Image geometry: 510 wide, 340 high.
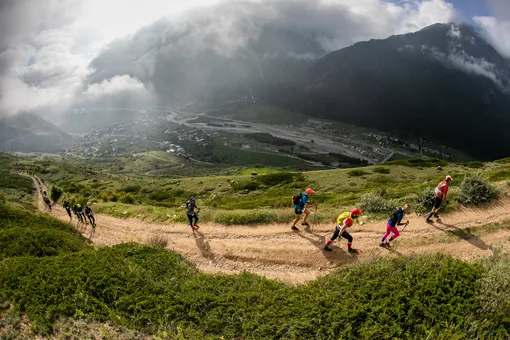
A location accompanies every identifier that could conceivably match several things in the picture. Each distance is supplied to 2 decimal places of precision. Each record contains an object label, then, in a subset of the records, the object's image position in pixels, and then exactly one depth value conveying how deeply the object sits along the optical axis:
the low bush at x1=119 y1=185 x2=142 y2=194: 88.29
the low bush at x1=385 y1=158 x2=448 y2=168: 88.98
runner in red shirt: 19.12
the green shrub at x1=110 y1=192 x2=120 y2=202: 54.12
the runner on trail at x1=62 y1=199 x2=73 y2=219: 36.69
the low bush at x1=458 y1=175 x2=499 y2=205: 20.61
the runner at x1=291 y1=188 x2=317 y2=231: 20.41
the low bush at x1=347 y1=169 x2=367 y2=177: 77.31
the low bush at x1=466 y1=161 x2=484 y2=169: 87.44
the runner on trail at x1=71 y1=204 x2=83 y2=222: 33.97
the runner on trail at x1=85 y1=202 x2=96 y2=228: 31.08
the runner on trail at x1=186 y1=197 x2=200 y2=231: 23.84
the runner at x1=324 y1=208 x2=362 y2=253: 16.94
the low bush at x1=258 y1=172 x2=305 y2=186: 77.56
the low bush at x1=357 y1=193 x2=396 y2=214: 22.20
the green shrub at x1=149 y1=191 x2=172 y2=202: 72.69
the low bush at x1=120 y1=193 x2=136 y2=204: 53.33
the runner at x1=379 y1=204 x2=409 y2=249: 16.98
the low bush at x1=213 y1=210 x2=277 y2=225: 23.95
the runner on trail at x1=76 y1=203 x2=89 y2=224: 33.50
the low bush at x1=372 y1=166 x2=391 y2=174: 81.12
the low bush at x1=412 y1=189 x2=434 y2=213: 21.09
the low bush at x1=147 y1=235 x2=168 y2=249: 22.47
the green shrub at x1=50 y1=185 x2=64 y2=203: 60.06
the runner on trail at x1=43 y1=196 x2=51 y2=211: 47.96
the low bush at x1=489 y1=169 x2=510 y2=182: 31.71
